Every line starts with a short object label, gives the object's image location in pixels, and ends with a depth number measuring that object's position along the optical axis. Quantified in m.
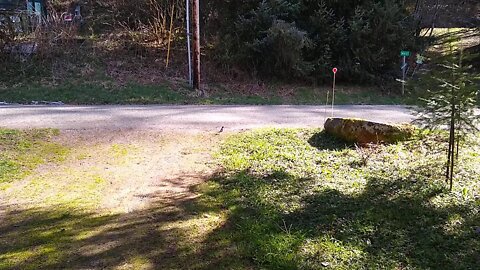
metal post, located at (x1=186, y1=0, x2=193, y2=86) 16.64
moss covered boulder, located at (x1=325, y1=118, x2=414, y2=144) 7.62
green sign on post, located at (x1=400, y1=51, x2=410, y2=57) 16.97
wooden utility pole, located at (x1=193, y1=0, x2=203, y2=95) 15.15
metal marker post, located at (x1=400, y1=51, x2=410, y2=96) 16.98
